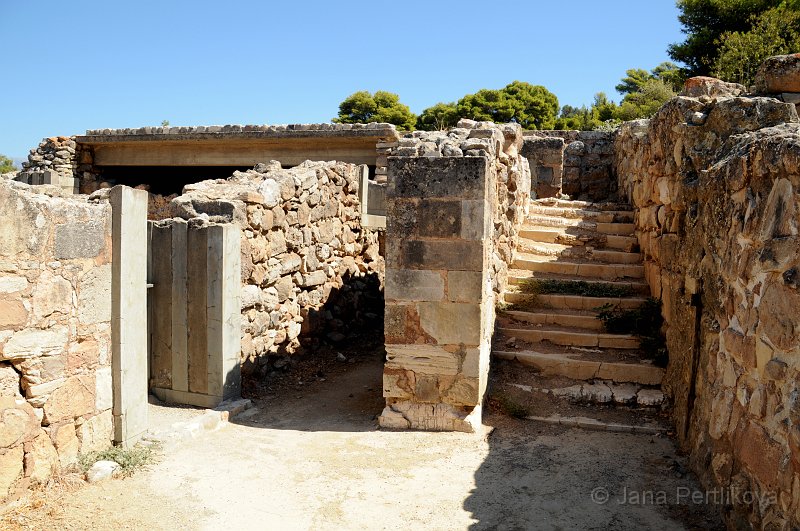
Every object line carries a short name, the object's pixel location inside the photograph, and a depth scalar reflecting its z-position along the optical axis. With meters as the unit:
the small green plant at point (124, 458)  4.52
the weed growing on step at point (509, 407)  5.73
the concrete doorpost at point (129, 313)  4.76
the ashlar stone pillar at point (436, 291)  5.44
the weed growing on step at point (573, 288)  7.31
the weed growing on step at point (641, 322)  6.45
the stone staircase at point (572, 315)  6.04
